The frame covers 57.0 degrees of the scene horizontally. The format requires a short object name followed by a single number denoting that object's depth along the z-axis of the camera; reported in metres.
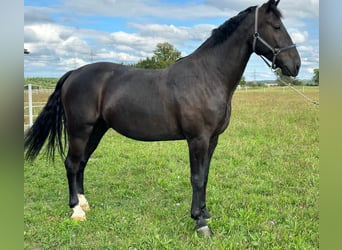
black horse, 3.15
